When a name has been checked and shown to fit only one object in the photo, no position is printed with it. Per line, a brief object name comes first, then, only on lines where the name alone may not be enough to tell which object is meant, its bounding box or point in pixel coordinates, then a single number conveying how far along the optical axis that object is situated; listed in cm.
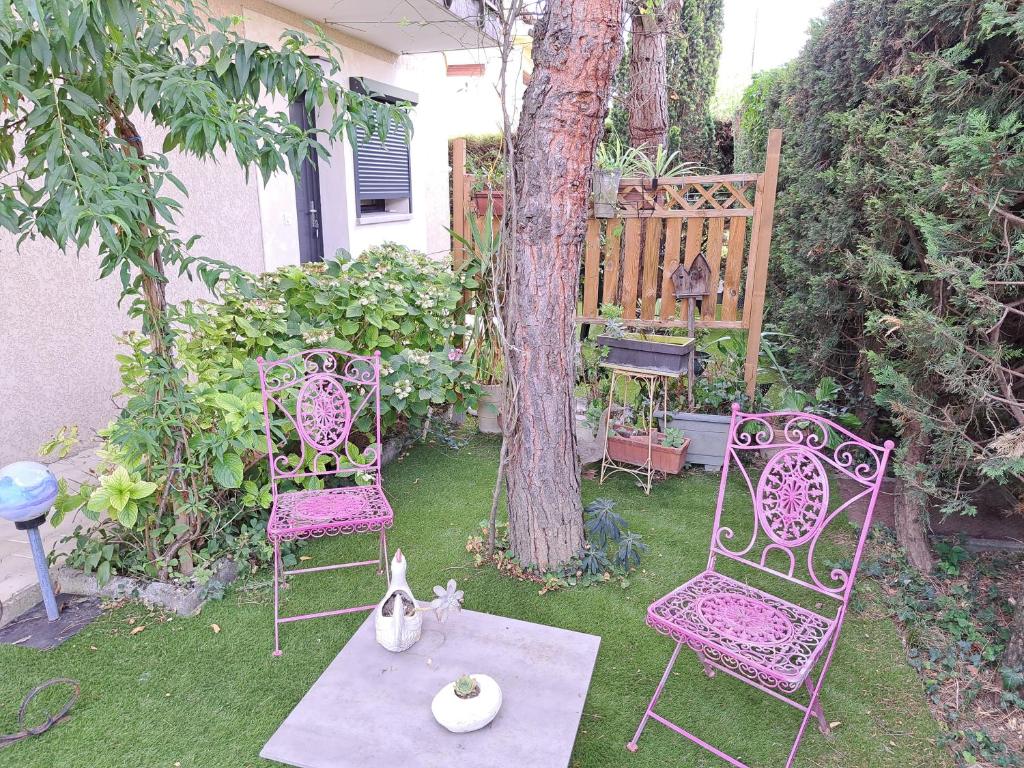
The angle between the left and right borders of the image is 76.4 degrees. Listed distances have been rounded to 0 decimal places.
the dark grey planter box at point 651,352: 393
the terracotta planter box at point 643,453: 407
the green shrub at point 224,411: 273
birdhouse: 446
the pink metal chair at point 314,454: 268
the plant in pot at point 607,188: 451
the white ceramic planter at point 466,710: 168
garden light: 250
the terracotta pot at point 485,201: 491
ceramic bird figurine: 199
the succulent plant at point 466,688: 173
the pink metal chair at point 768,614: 202
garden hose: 214
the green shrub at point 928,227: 245
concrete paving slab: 164
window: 694
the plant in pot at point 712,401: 425
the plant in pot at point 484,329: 470
